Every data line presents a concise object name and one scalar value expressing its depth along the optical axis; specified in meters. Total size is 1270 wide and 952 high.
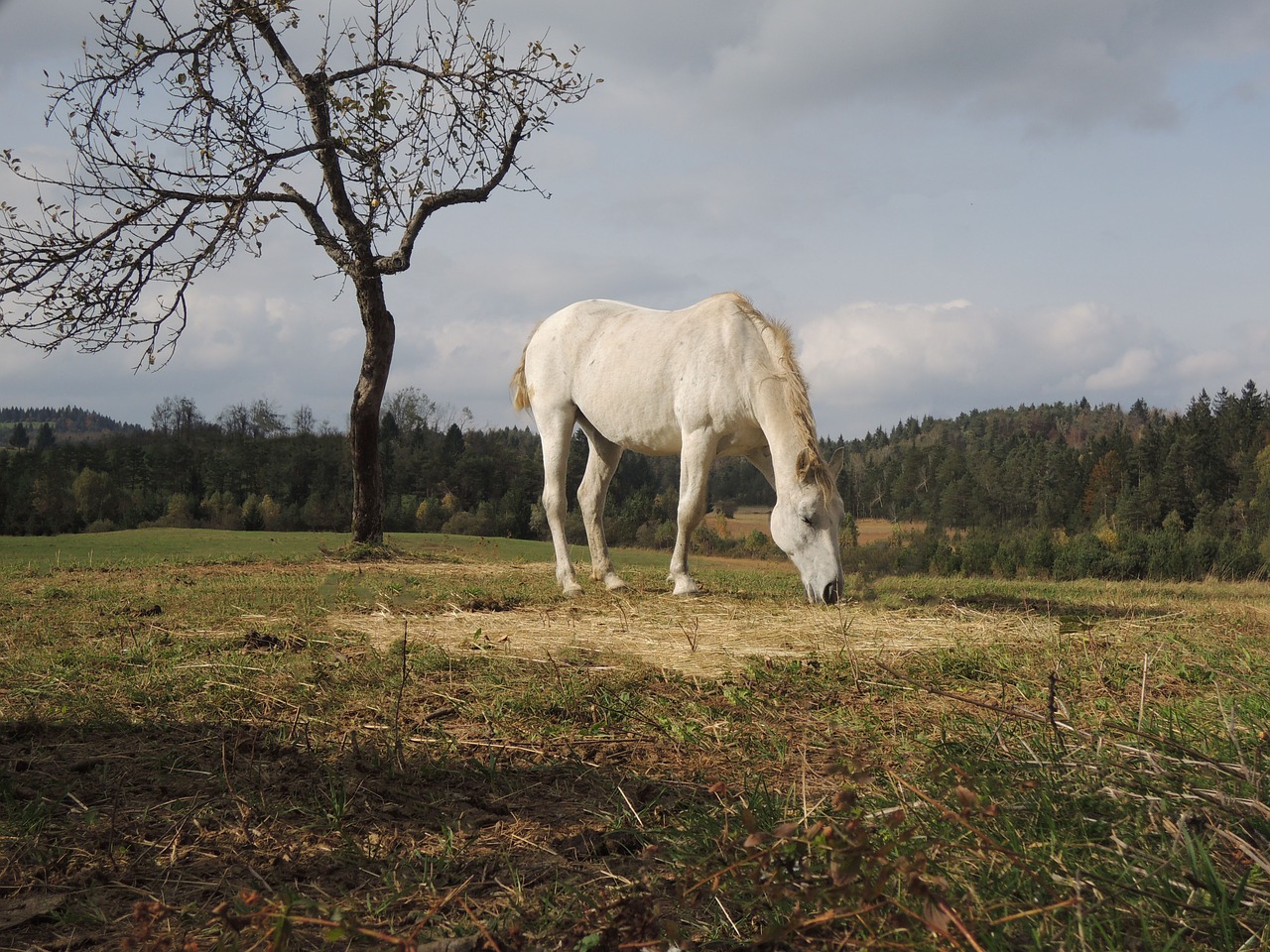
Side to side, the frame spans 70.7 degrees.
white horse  7.45
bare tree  11.94
